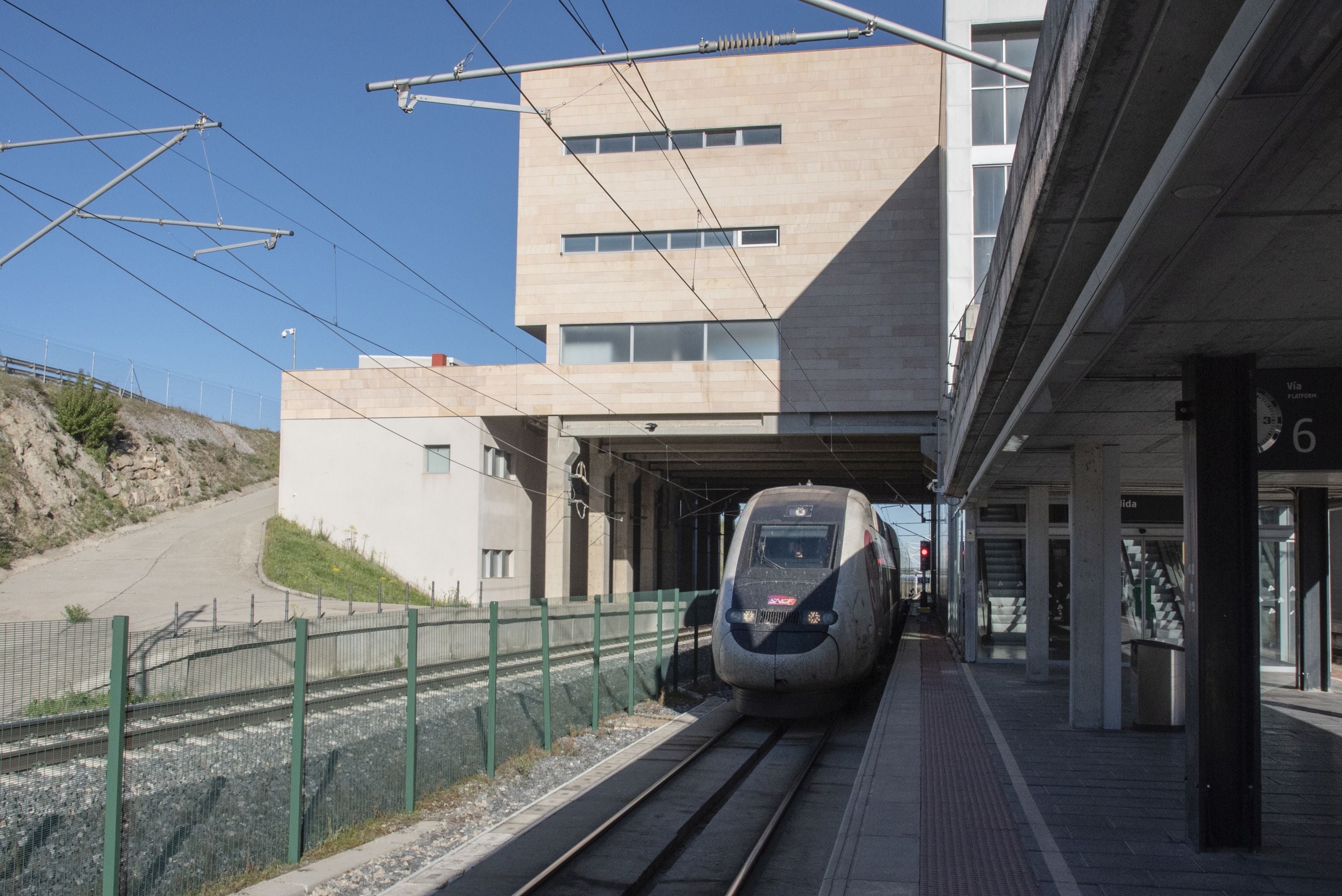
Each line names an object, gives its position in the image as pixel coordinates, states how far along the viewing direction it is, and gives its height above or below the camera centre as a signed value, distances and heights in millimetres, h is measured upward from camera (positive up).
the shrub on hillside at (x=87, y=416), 36281 +3763
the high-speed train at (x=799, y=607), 14133 -1030
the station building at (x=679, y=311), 32344 +6961
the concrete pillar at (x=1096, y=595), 12062 -668
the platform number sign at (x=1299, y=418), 7164 +849
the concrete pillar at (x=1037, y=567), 17188 -487
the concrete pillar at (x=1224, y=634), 6816 -616
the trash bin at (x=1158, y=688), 11859 -1740
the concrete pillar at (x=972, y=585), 20594 -959
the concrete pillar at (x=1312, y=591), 14367 -705
